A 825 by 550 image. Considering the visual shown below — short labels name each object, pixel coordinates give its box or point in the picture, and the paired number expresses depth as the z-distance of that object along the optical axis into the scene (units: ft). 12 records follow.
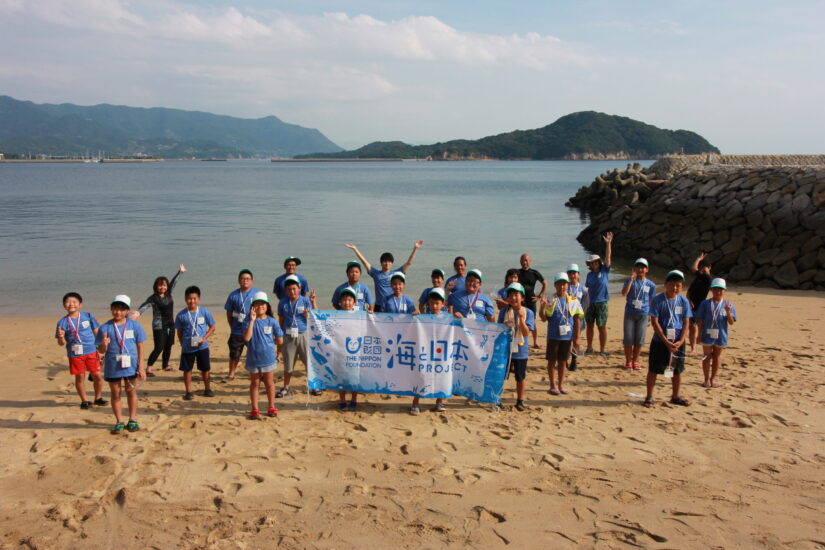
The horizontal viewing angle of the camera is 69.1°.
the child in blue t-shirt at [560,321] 26.11
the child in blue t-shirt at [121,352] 21.97
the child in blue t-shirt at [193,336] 26.13
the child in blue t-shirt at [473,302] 25.50
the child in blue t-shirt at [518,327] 24.01
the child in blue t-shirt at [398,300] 25.68
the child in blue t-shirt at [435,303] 24.22
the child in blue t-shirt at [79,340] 23.58
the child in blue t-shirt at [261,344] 23.22
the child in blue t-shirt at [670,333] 25.05
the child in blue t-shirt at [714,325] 27.40
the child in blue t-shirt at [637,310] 30.35
